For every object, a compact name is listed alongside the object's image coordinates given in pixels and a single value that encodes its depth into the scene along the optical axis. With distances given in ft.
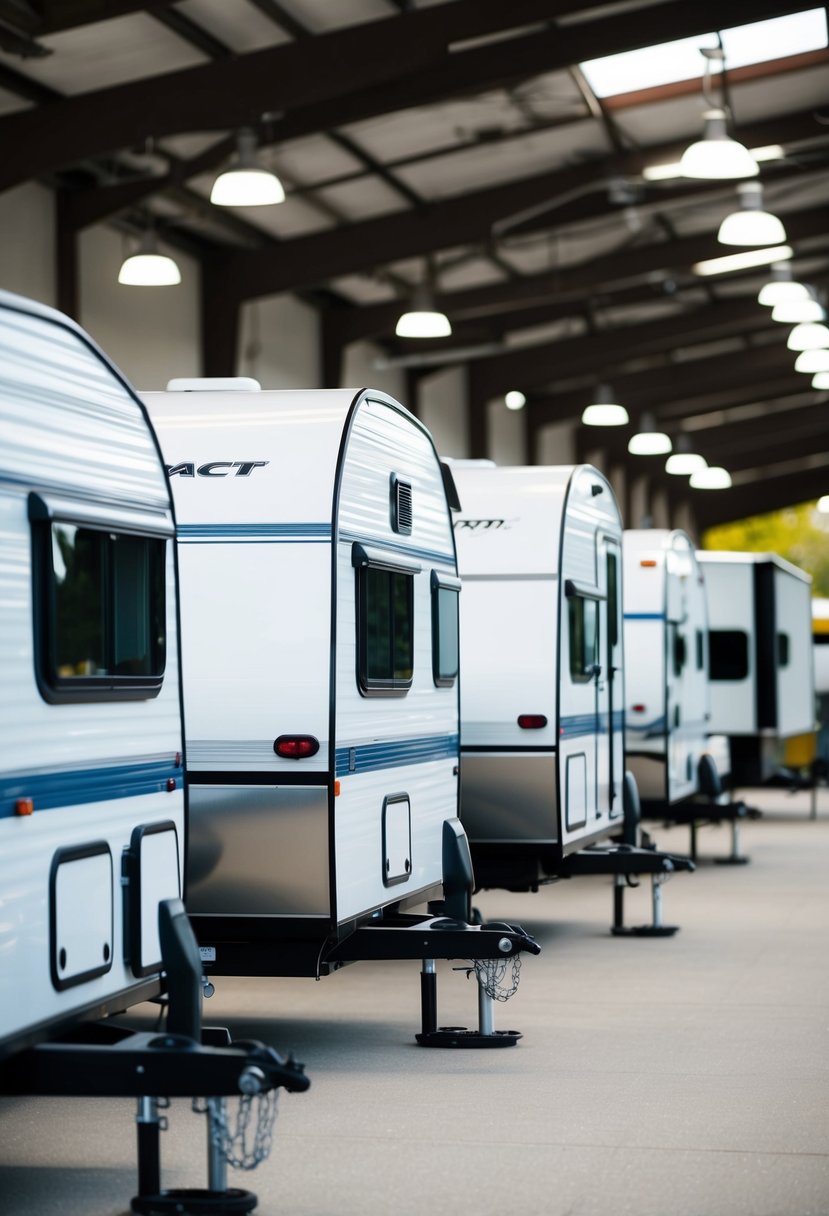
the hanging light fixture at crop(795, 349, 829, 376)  84.84
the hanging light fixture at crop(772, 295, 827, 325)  67.56
